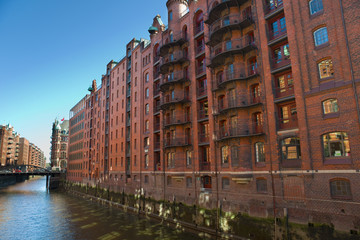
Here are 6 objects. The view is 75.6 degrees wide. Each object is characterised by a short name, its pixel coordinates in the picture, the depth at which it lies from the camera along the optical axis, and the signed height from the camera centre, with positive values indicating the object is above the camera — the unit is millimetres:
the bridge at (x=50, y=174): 80475 -4065
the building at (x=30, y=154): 189162 +7454
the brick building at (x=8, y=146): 112500 +9781
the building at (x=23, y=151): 150625 +8629
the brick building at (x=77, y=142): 71675 +6883
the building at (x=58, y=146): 114875 +8540
